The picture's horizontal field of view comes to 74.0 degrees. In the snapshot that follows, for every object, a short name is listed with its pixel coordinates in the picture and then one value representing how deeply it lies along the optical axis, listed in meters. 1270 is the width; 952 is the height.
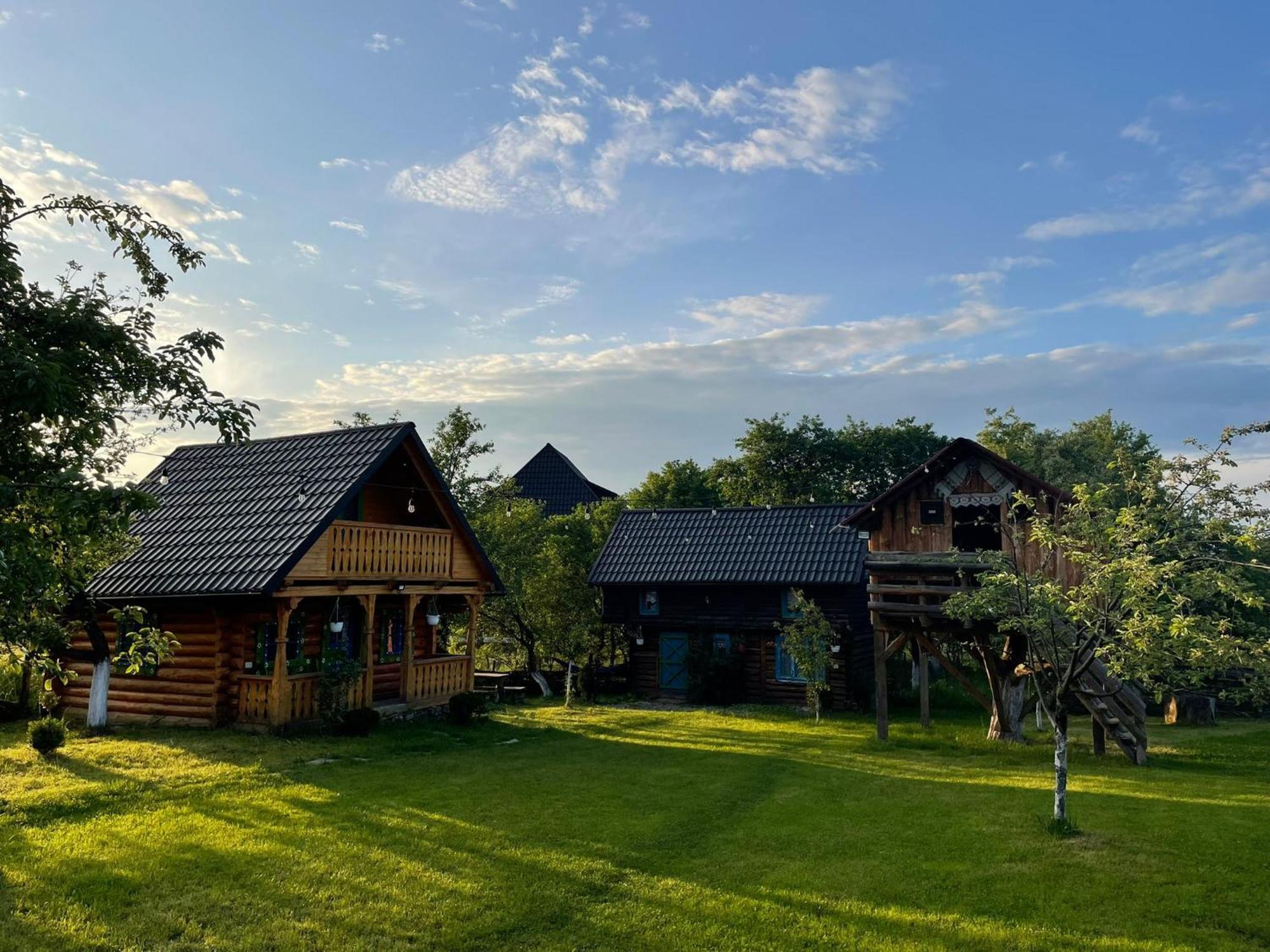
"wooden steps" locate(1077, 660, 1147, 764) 16.80
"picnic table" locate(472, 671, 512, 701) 27.66
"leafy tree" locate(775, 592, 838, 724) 22.95
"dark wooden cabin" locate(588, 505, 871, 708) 26.28
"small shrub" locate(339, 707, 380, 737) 16.81
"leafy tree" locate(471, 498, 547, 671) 29.02
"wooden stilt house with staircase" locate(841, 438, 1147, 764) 18.06
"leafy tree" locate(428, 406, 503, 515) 31.58
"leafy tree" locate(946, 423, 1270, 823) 9.74
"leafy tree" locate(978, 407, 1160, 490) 36.97
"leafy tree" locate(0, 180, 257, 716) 7.25
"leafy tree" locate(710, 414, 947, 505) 47.44
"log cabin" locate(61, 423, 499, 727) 16.41
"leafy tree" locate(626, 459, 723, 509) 44.19
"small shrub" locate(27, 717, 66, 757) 13.88
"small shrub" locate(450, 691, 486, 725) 19.66
